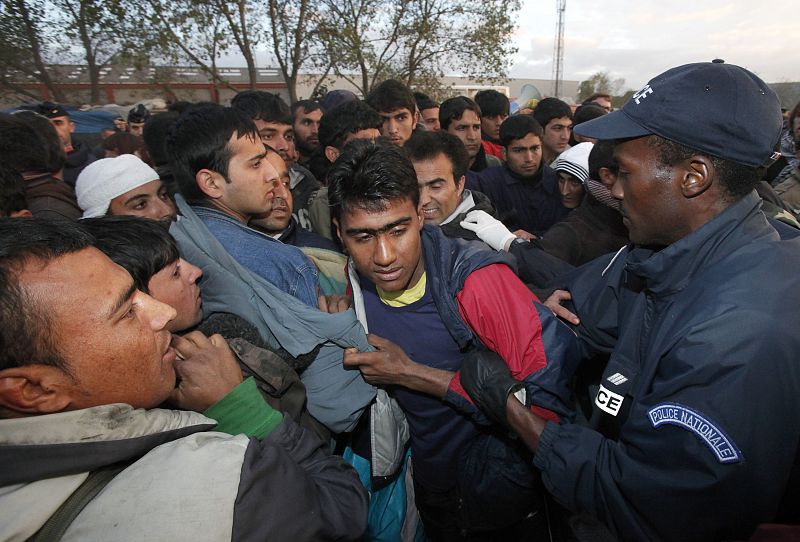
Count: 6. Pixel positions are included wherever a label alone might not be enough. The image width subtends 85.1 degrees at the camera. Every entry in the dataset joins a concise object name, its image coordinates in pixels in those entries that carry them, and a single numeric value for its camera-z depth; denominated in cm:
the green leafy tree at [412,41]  1261
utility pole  4286
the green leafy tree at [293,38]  1193
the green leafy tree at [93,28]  1041
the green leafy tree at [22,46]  1039
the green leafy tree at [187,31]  1123
